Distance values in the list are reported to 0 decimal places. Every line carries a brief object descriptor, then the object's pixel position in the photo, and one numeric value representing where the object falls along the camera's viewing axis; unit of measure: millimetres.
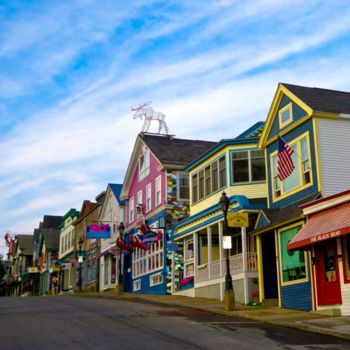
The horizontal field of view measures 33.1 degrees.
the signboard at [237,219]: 23203
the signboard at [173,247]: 33438
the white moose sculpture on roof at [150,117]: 41906
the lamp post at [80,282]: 52966
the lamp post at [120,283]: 35469
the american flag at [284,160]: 22172
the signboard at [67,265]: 50797
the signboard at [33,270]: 69250
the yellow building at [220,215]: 25172
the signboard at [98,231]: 42656
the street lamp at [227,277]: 21328
